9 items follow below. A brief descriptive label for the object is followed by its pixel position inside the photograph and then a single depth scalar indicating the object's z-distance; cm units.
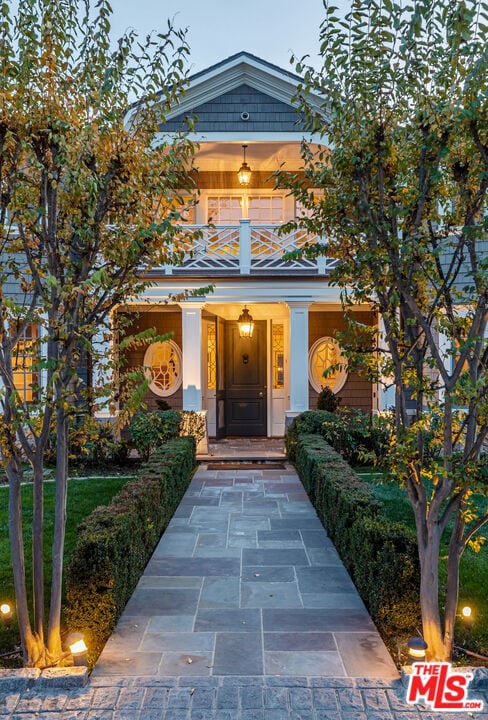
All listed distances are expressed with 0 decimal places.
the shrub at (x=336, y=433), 913
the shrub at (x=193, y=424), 962
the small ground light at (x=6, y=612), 361
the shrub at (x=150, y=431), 895
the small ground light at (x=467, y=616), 348
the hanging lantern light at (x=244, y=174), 958
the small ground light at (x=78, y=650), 315
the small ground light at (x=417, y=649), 306
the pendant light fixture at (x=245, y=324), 1062
